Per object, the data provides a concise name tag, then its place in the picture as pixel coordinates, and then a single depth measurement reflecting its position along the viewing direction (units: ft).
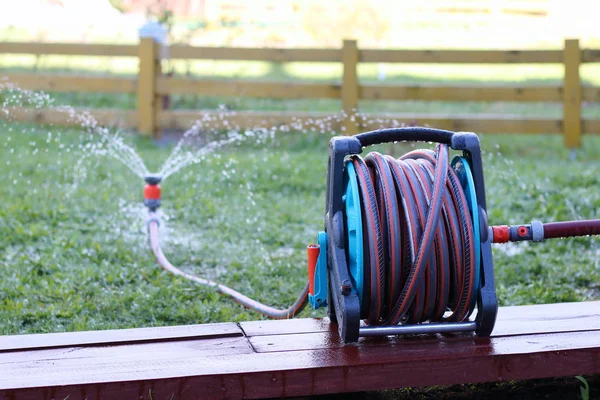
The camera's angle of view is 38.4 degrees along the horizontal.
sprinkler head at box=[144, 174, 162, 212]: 15.81
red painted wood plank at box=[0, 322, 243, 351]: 8.48
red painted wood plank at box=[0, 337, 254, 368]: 7.94
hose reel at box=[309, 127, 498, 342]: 8.14
